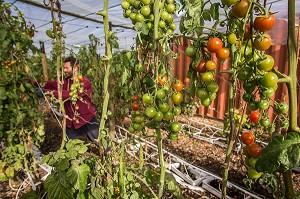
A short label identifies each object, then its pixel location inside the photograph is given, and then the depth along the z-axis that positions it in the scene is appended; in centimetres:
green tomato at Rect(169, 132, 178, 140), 91
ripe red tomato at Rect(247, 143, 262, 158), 70
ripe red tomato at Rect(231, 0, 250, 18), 54
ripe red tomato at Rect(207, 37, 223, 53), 62
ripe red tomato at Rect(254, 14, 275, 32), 54
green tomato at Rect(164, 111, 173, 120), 85
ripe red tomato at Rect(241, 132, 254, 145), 86
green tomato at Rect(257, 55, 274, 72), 56
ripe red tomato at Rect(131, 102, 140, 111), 103
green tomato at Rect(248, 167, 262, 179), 75
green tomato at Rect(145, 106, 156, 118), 79
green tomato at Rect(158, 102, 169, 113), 83
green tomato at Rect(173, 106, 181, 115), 89
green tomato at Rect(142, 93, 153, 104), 79
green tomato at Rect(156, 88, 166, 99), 79
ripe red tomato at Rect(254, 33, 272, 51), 56
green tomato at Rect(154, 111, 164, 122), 82
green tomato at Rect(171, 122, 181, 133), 89
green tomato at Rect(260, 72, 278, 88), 55
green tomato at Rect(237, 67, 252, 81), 61
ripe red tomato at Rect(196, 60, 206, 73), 70
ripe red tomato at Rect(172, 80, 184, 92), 85
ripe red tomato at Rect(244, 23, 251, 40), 60
